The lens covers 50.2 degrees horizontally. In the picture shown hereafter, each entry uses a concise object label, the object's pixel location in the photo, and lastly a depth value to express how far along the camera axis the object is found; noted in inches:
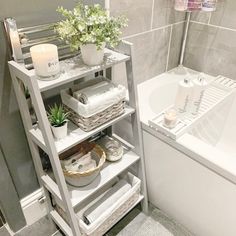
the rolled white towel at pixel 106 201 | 48.5
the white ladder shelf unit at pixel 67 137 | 33.8
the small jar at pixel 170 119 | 45.5
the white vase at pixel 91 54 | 36.0
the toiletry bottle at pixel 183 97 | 48.6
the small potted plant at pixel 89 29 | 34.0
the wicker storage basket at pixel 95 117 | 39.8
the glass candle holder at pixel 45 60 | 32.8
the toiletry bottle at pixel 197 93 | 49.2
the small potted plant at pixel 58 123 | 38.4
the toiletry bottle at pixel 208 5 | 55.6
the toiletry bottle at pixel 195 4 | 56.4
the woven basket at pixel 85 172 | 42.5
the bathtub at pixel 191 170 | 42.4
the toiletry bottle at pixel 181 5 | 55.8
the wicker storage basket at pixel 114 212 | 45.6
